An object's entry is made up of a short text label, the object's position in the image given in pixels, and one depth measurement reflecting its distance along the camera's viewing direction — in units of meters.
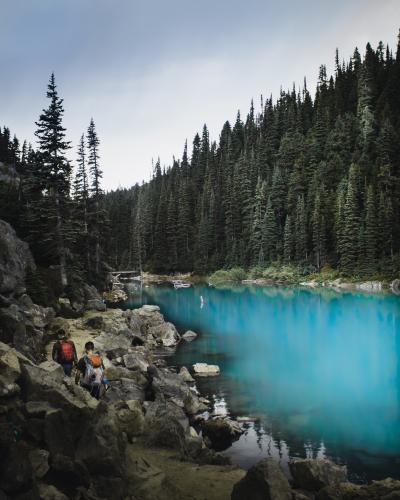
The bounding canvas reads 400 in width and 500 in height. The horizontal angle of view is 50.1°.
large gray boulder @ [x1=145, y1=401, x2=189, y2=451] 10.88
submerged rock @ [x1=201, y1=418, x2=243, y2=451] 14.22
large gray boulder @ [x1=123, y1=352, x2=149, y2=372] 19.09
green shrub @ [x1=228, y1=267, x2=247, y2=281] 92.44
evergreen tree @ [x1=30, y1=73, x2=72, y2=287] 34.66
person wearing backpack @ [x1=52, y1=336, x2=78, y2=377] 13.16
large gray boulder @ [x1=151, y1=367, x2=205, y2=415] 16.14
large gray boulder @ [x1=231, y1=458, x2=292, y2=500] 7.50
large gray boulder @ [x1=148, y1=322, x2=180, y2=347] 29.70
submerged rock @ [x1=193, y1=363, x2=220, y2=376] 22.31
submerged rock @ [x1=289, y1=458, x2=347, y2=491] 9.80
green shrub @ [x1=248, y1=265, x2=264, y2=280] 89.85
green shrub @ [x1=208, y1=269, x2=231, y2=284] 92.75
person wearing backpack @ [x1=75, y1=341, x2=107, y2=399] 12.44
